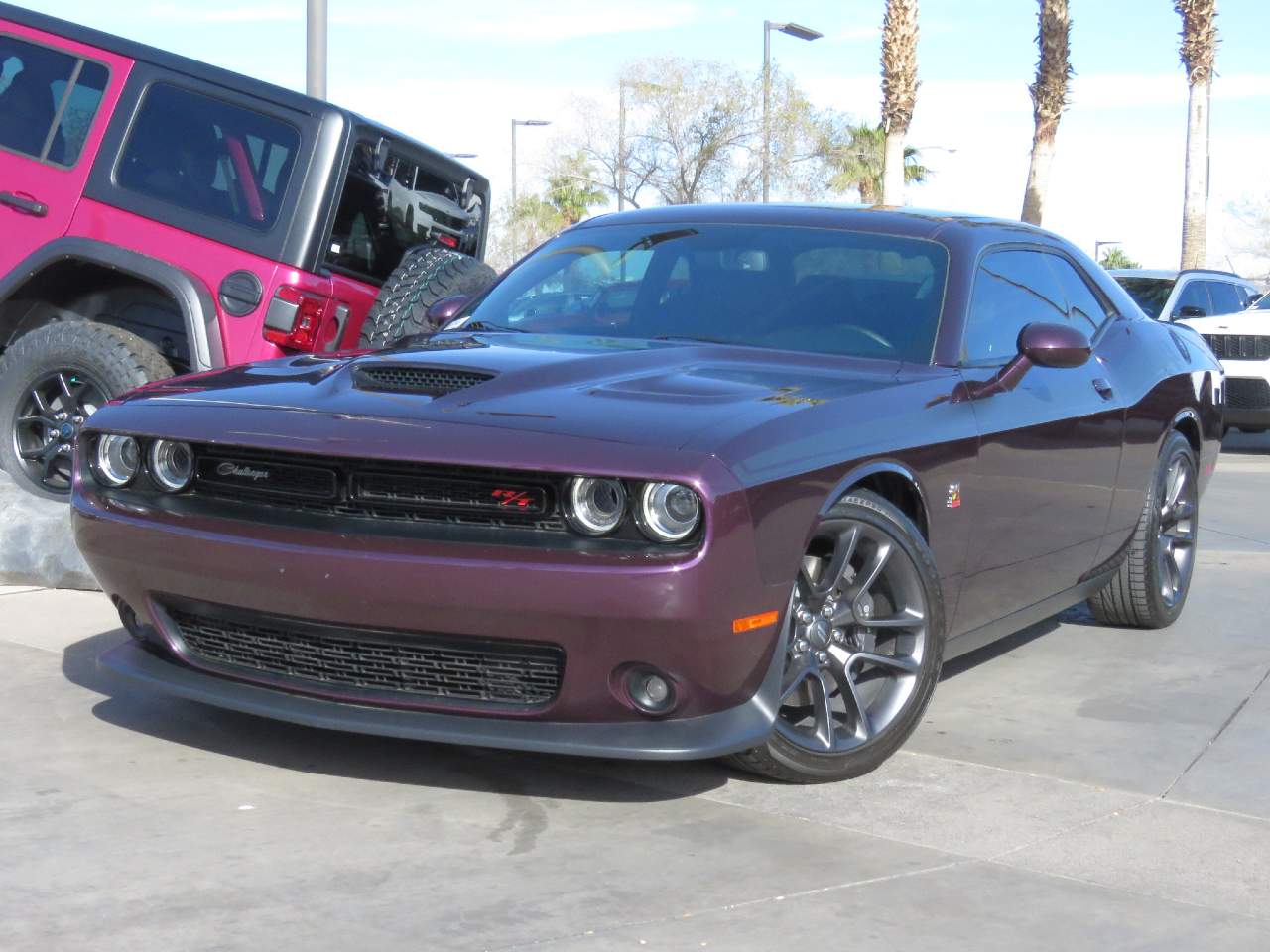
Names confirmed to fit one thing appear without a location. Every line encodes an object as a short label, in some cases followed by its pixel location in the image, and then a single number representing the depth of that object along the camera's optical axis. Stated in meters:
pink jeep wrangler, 7.00
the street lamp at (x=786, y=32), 26.31
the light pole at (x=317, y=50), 11.55
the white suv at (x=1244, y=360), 15.34
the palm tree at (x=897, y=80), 24.48
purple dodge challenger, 3.65
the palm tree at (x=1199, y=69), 27.11
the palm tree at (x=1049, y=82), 23.55
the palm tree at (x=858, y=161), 38.38
